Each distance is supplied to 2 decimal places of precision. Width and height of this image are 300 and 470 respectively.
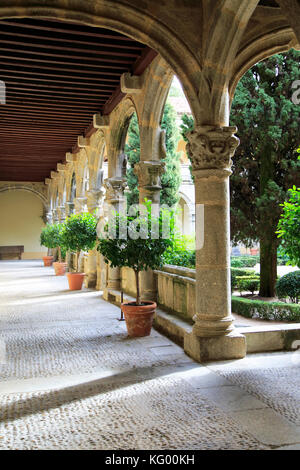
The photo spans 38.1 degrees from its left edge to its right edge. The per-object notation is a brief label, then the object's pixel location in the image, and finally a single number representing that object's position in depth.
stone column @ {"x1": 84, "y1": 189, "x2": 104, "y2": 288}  10.17
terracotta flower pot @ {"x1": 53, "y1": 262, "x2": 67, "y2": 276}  13.56
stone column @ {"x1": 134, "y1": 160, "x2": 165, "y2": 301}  6.22
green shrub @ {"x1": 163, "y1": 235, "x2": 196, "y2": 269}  8.38
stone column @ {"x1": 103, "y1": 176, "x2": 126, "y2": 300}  8.30
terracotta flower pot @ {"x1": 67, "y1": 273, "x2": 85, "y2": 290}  9.64
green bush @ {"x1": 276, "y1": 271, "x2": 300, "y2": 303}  7.81
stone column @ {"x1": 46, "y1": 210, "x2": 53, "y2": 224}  20.20
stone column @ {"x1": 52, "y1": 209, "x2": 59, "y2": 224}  18.30
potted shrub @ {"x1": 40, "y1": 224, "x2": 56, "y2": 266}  13.80
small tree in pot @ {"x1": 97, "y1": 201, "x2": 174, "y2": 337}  5.02
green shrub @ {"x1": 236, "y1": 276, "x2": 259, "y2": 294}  10.13
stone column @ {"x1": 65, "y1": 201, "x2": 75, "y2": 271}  13.96
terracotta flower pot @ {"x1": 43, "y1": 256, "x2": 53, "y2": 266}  17.73
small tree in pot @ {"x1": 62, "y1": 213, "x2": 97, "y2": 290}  9.27
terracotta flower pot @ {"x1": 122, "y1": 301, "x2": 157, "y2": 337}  5.09
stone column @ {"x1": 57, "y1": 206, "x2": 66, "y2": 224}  16.39
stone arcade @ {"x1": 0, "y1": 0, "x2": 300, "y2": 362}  4.06
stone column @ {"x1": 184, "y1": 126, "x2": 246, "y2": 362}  4.18
